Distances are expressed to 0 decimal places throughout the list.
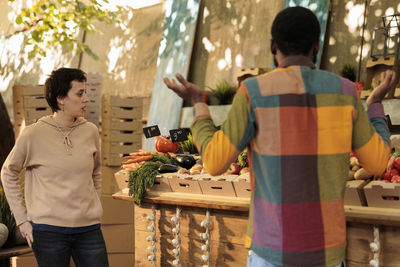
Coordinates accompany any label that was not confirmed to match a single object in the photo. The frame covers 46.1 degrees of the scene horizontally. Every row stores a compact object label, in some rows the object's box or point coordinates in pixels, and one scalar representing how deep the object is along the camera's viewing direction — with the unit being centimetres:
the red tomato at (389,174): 211
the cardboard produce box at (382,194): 196
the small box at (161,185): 268
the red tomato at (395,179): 206
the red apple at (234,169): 261
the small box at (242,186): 235
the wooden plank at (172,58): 587
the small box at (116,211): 381
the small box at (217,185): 241
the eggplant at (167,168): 278
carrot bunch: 290
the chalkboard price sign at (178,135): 295
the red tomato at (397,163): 214
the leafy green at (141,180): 269
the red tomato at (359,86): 391
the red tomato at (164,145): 325
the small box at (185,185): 255
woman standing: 222
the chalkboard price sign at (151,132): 300
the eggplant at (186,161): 289
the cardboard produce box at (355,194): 204
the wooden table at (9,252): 289
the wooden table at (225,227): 199
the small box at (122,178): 289
